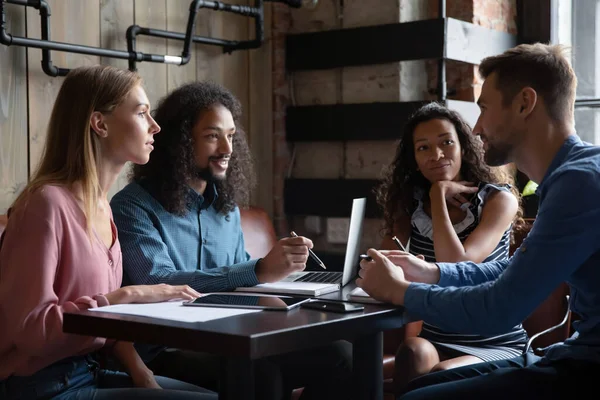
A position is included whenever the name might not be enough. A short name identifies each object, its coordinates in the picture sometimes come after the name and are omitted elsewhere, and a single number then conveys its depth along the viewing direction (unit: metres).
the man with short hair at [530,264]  2.56
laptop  2.95
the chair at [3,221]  3.22
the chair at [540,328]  3.54
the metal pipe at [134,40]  3.54
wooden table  2.37
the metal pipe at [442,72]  4.21
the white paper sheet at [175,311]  2.54
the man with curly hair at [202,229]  3.13
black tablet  2.69
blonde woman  2.65
